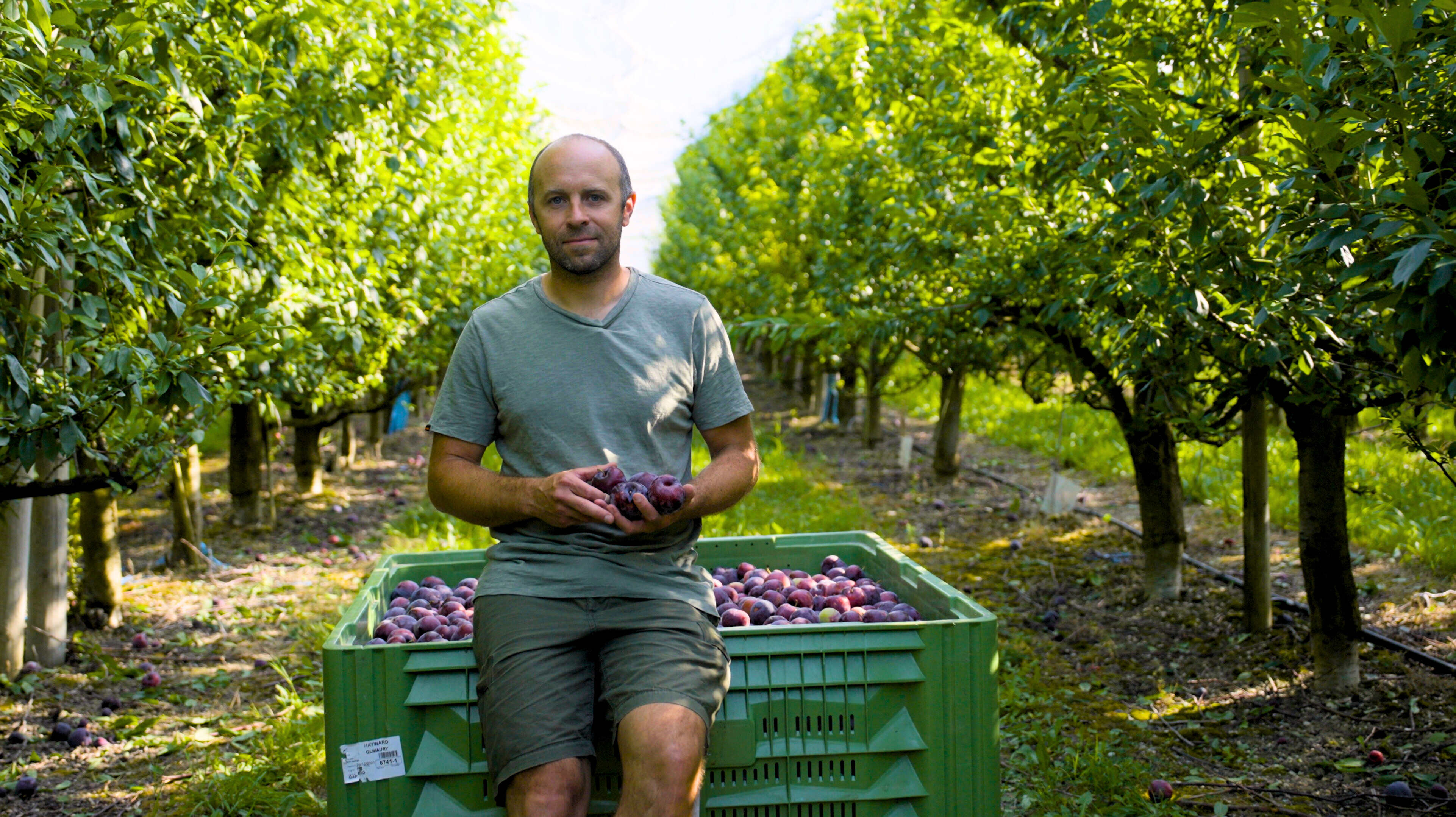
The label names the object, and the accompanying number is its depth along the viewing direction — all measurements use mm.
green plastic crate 2498
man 2324
